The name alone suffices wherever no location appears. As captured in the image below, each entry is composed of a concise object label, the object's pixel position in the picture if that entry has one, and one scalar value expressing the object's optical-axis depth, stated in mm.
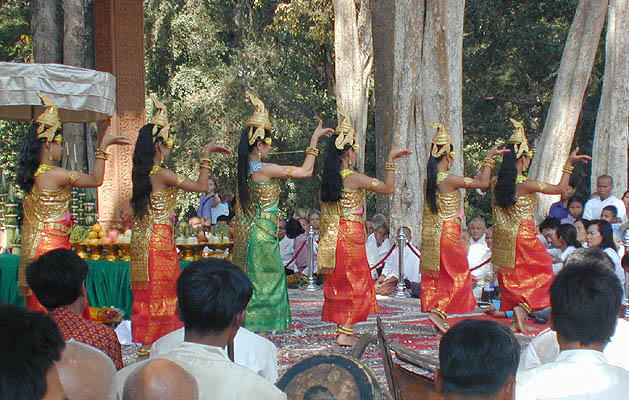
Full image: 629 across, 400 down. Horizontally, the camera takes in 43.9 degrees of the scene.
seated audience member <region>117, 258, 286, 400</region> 2338
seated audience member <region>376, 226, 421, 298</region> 10867
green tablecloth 8141
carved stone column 12297
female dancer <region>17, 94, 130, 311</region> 6262
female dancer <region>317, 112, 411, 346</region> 7020
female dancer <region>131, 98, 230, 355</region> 6426
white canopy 8539
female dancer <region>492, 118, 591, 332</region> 7695
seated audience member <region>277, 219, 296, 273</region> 12555
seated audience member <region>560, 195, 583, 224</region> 11297
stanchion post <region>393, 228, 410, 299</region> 10625
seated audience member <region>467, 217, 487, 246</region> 10422
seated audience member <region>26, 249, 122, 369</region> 3457
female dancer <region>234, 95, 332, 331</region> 6848
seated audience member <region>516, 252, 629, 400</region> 2586
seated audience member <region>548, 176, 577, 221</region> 11888
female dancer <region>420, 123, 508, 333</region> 7305
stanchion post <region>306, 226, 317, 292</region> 11500
